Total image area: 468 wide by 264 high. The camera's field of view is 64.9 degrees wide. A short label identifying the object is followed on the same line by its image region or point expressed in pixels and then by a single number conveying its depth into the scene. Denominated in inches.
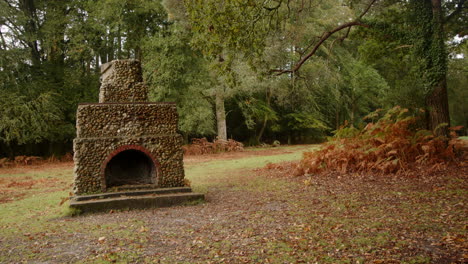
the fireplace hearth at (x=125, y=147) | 372.5
